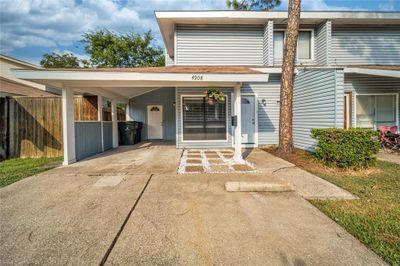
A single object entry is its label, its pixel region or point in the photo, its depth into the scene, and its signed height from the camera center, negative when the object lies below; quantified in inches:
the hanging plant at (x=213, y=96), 248.8 +37.5
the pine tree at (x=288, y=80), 254.4 +58.4
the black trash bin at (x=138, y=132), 422.8 -10.5
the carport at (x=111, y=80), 204.7 +50.5
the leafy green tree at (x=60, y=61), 1015.6 +337.7
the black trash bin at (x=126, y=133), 393.7 -11.0
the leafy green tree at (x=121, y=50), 861.8 +338.5
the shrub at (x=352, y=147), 187.9 -20.7
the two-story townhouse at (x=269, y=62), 323.0 +111.1
